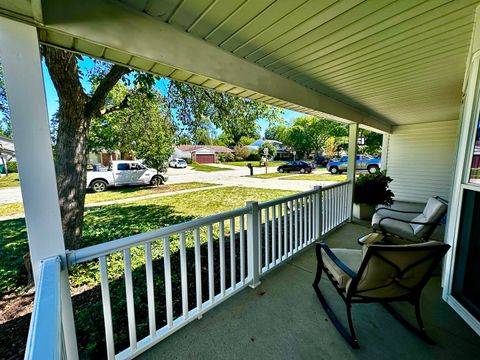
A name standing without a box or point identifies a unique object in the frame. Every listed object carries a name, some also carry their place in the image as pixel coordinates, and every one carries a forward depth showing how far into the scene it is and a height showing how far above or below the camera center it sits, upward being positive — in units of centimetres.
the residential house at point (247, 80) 112 +70
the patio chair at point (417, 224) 284 -106
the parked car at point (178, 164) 2278 -93
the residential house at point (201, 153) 3272 +28
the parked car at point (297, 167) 1809 -113
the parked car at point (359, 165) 1652 -92
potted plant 491 -95
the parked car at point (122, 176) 973 -95
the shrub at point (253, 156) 3297 -27
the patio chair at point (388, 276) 153 -96
